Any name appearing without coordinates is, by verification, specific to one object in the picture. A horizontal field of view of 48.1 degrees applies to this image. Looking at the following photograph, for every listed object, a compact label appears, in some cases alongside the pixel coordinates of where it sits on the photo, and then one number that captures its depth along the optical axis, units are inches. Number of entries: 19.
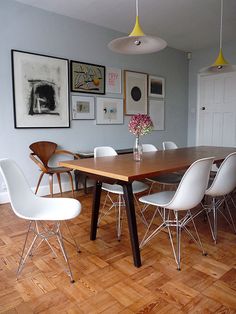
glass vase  96.3
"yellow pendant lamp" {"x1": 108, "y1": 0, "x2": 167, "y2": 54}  81.7
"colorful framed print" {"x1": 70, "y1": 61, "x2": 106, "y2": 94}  156.9
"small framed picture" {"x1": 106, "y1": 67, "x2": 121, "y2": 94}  174.2
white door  207.8
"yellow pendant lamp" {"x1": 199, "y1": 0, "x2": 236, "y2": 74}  119.6
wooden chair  135.6
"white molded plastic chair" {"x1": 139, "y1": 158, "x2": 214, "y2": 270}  70.9
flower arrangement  93.9
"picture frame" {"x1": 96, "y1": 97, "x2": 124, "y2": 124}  171.9
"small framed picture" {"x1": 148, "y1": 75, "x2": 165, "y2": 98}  203.2
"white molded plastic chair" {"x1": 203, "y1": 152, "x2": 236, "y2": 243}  87.4
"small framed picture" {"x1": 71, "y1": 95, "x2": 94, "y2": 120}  159.0
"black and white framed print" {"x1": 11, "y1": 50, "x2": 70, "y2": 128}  136.4
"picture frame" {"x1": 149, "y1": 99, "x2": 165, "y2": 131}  207.2
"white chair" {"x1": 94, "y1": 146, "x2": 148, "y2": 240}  95.9
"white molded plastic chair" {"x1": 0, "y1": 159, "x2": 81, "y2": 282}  68.1
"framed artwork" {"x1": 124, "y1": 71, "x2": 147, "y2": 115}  186.9
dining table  72.0
